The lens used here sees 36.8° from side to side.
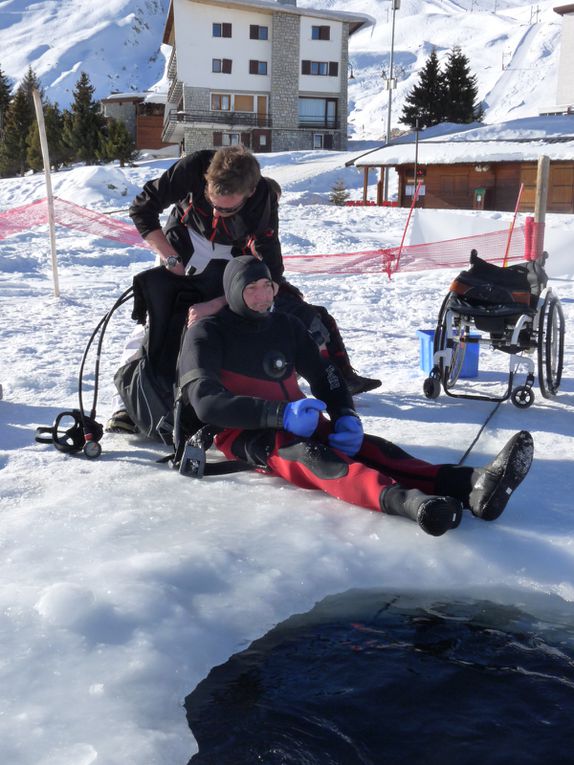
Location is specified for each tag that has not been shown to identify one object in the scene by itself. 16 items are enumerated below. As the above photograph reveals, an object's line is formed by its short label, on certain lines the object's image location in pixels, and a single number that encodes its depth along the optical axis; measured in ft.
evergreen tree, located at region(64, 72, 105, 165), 151.23
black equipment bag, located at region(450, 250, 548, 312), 17.90
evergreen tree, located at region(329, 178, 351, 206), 94.53
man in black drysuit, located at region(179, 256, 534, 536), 10.91
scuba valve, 14.02
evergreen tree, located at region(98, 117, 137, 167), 140.46
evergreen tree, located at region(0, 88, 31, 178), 158.51
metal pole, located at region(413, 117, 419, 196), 101.81
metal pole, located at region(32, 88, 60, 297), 29.88
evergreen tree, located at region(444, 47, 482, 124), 168.15
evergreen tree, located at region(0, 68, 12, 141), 185.61
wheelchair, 17.66
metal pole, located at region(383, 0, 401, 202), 136.45
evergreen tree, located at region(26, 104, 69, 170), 149.38
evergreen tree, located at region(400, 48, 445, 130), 169.99
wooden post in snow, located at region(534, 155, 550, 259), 24.04
